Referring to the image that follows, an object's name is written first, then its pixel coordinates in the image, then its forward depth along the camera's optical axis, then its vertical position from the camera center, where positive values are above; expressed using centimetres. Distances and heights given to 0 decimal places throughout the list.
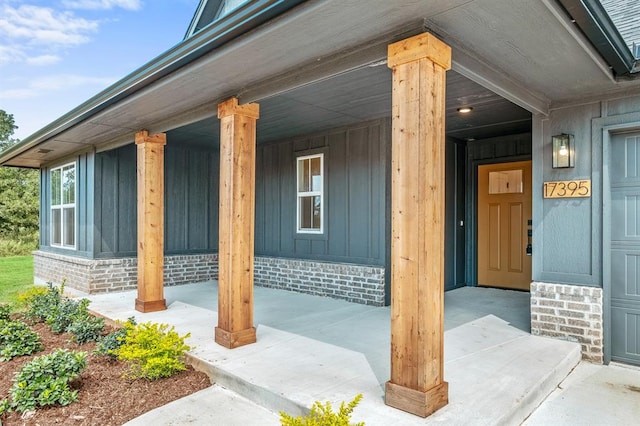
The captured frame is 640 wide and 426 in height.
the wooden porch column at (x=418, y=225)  263 -8
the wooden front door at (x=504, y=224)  672 -20
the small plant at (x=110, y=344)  407 -127
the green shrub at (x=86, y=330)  463 -129
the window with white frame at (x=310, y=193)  694 +34
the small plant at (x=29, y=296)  620 -121
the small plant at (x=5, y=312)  519 -122
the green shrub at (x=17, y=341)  434 -134
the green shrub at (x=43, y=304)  568 -125
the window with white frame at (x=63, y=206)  810 +17
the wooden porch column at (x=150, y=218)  575 -6
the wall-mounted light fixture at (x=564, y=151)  413 +60
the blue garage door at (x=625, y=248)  392 -34
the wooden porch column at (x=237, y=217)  420 -4
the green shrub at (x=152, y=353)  349 -117
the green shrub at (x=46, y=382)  314 -129
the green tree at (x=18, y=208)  1808 +28
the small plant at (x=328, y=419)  214 -106
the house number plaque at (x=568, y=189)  405 +23
